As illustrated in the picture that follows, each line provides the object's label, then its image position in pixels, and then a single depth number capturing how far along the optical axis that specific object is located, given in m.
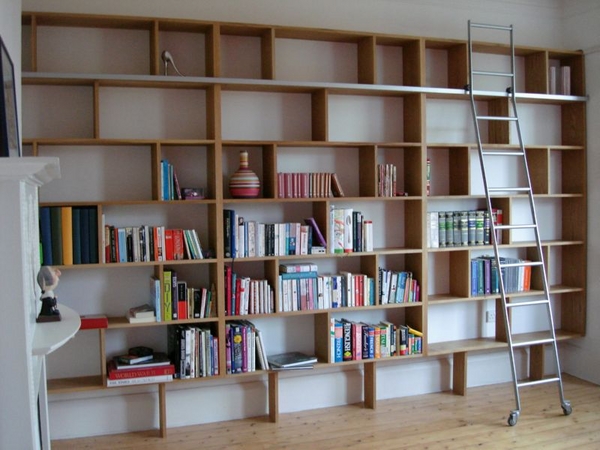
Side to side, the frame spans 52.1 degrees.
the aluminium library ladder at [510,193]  4.13
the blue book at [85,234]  3.64
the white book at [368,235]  4.20
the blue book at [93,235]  3.66
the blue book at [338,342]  4.15
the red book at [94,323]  3.59
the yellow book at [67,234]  3.58
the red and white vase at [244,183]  3.92
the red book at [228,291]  3.91
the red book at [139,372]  3.68
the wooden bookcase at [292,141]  3.81
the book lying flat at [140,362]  3.73
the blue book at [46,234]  3.54
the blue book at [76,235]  3.62
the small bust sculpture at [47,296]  2.14
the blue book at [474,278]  4.48
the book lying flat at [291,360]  4.01
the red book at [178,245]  3.81
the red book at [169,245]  3.80
